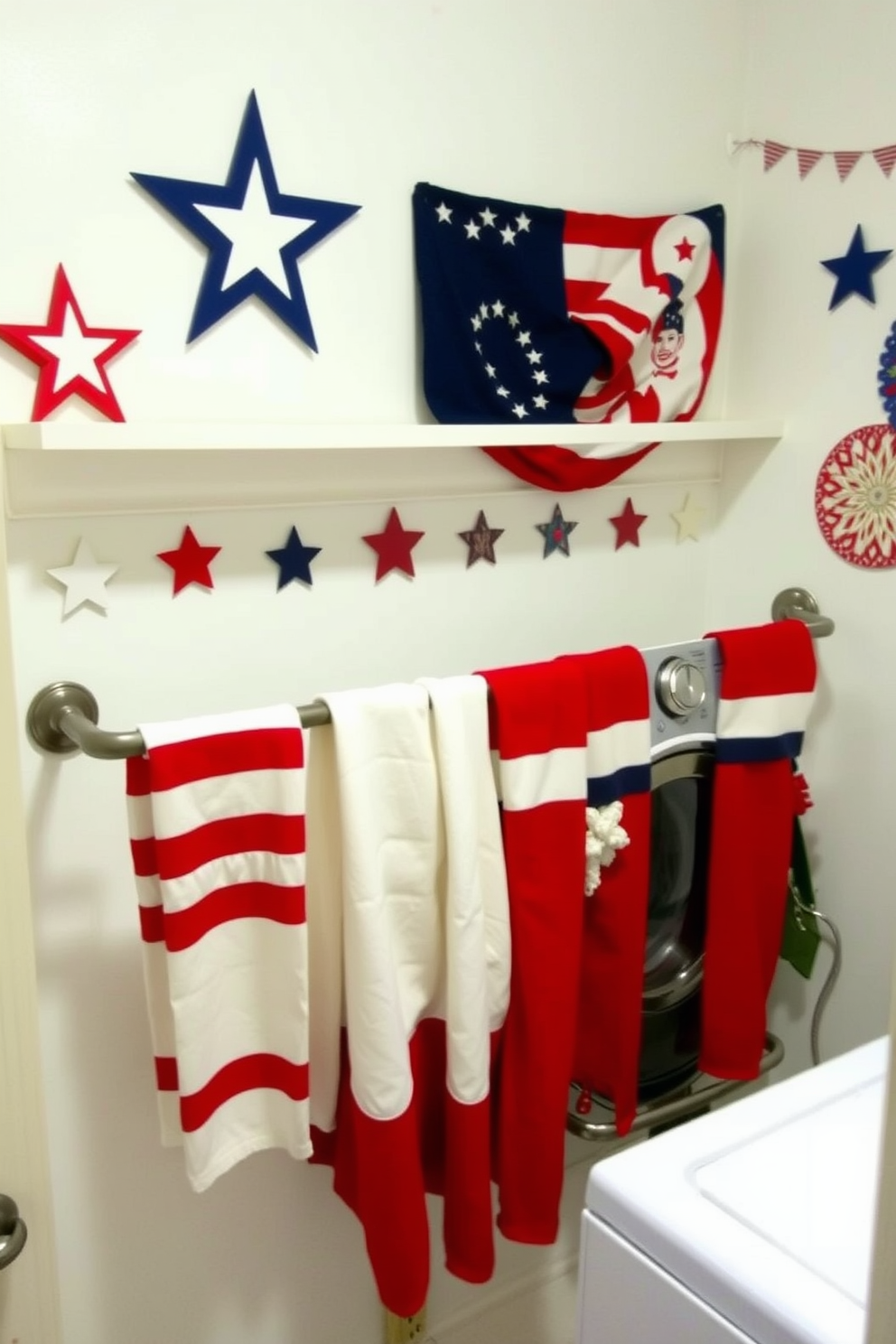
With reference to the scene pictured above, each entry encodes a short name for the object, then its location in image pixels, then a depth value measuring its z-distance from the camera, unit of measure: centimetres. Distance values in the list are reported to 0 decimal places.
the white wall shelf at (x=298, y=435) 102
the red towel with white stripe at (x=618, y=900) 126
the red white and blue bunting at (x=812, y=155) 142
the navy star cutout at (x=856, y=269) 145
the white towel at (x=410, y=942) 111
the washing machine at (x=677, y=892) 137
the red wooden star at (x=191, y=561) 123
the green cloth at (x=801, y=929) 158
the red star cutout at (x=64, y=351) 108
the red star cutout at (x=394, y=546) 138
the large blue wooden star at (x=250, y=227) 115
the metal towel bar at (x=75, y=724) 100
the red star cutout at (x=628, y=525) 160
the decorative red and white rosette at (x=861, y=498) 148
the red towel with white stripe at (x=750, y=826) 139
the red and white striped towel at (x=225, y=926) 102
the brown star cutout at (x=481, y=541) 146
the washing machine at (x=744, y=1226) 82
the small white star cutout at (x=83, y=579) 115
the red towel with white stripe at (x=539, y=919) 118
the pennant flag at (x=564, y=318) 134
